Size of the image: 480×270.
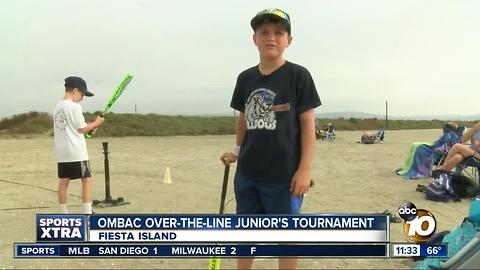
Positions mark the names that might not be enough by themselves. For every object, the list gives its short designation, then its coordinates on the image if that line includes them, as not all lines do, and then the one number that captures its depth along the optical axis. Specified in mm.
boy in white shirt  5289
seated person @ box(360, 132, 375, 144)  21188
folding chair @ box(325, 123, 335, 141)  23683
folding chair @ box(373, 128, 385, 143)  22047
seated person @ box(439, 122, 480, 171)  7768
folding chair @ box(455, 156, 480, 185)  7832
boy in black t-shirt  3057
